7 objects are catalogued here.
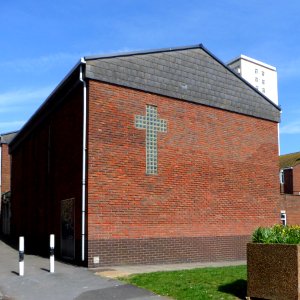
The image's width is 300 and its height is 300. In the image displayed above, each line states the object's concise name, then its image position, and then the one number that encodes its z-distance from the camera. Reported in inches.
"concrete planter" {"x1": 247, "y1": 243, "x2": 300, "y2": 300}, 372.8
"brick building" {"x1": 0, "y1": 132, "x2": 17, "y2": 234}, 1486.7
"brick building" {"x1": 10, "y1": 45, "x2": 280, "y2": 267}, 642.8
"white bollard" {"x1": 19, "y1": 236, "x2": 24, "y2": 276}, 549.0
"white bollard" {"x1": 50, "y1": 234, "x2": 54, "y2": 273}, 551.8
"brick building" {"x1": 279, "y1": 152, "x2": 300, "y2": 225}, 1424.7
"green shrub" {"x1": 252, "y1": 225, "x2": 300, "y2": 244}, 393.1
